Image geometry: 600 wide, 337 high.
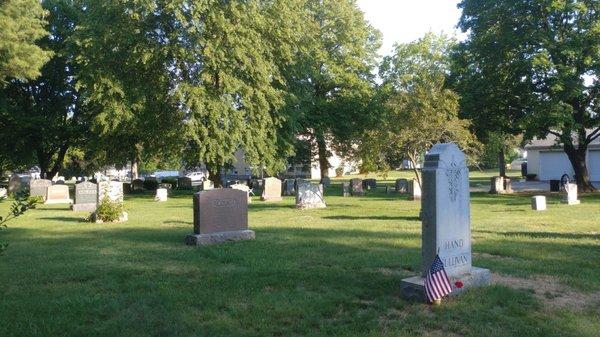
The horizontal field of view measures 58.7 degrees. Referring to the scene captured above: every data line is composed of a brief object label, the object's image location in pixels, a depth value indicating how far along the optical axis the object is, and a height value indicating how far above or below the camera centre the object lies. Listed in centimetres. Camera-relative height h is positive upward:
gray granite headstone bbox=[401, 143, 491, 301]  648 -55
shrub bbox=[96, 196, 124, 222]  1584 -88
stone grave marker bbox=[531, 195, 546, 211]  1816 -98
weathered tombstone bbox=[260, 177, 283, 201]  2649 -52
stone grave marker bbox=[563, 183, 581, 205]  2041 -78
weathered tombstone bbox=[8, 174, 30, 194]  3173 +17
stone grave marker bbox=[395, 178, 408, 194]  3172 -51
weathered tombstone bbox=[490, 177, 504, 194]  2914 -50
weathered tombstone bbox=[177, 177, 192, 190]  4231 -16
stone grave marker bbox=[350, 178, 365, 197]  3072 -52
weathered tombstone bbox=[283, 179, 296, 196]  3180 -46
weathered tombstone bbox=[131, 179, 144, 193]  3821 -30
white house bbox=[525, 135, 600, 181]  3953 +109
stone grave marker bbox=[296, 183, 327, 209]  2084 -68
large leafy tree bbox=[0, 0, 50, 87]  2332 +654
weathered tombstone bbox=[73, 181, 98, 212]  2136 -58
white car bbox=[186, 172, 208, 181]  6368 +74
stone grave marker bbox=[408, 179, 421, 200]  2458 -64
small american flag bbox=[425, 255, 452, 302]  595 -119
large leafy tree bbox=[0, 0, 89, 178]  3591 +521
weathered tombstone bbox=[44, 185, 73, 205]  2661 -58
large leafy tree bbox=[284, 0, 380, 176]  3734 +756
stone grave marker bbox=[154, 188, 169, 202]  2758 -71
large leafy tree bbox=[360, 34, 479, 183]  1698 +158
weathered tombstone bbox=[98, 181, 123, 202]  1912 -26
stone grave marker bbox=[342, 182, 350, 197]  3003 -66
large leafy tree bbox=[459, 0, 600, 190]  2495 +548
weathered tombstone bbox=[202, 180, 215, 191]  3369 -22
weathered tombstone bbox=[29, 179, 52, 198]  2894 -9
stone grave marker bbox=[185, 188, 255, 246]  1121 -79
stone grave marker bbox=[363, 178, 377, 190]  3669 -42
